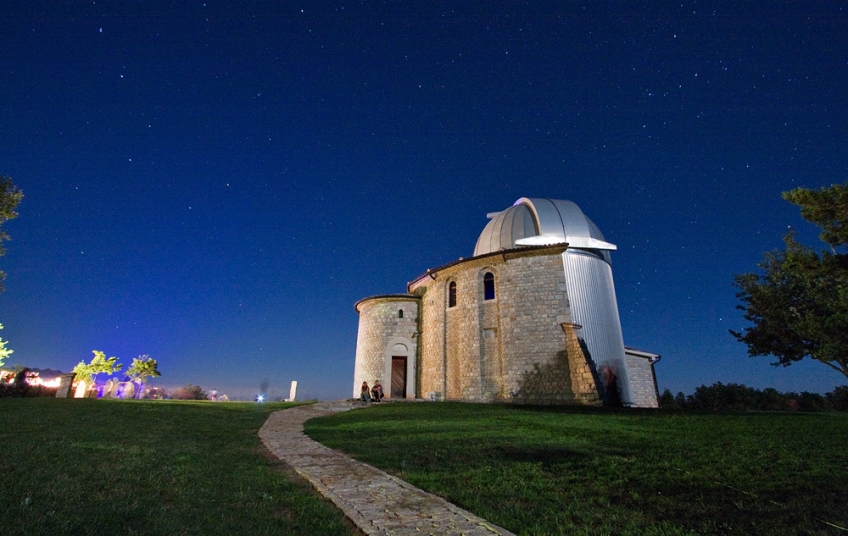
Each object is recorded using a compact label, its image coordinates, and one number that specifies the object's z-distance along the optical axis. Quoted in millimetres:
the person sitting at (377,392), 23041
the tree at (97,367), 38438
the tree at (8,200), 18328
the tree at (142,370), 37938
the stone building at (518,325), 19922
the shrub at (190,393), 38656
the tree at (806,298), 11227
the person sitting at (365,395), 22112
